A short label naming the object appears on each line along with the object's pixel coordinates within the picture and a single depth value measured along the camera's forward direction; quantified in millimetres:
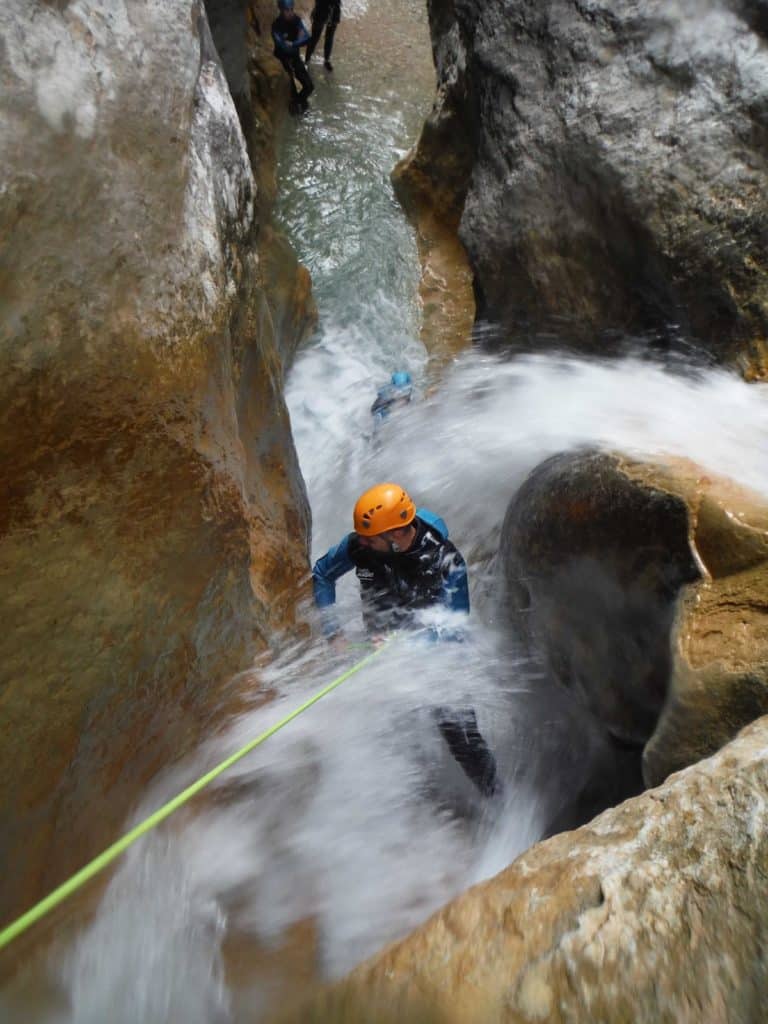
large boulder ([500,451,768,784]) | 2174
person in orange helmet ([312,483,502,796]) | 3279
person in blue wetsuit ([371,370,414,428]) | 5828
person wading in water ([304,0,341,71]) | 9175
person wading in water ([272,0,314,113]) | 8422
